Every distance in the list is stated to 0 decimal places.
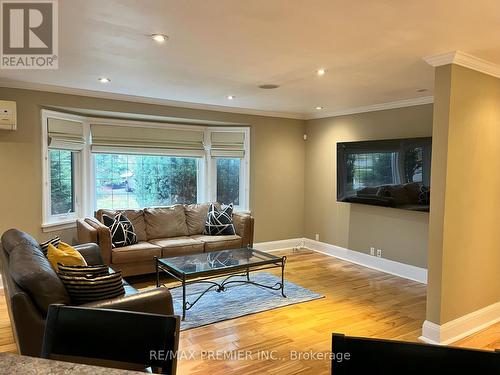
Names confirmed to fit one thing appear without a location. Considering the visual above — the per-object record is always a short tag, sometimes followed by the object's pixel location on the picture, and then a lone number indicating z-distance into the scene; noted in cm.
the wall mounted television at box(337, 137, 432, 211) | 443
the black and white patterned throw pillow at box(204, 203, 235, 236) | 529
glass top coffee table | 358
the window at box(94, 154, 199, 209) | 540
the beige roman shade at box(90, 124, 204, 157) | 524
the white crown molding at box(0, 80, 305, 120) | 419
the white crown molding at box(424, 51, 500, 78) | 288
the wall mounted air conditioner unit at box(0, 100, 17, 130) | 398
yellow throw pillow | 272
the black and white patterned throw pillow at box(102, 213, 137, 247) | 452
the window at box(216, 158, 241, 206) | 624
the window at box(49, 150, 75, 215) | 477
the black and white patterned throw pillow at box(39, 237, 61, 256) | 312
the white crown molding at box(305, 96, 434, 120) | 468
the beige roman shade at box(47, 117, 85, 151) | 461
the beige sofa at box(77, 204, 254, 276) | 432
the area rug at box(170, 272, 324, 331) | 360
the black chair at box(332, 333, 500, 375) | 99
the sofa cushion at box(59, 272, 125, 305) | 229
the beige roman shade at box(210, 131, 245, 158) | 612
